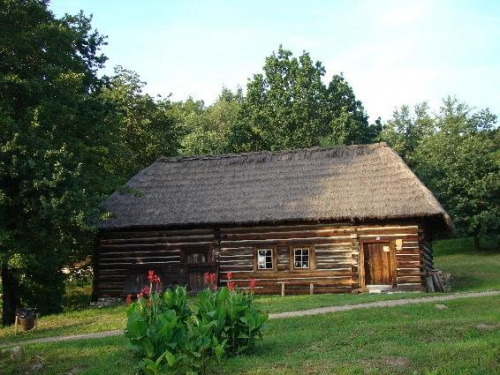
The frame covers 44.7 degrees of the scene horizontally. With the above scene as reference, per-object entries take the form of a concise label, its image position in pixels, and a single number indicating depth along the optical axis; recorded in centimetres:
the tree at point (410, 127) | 5648
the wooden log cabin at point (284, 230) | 2158
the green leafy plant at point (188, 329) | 930
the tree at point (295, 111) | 4141
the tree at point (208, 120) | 4312
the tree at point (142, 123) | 3538
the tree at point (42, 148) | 1728
